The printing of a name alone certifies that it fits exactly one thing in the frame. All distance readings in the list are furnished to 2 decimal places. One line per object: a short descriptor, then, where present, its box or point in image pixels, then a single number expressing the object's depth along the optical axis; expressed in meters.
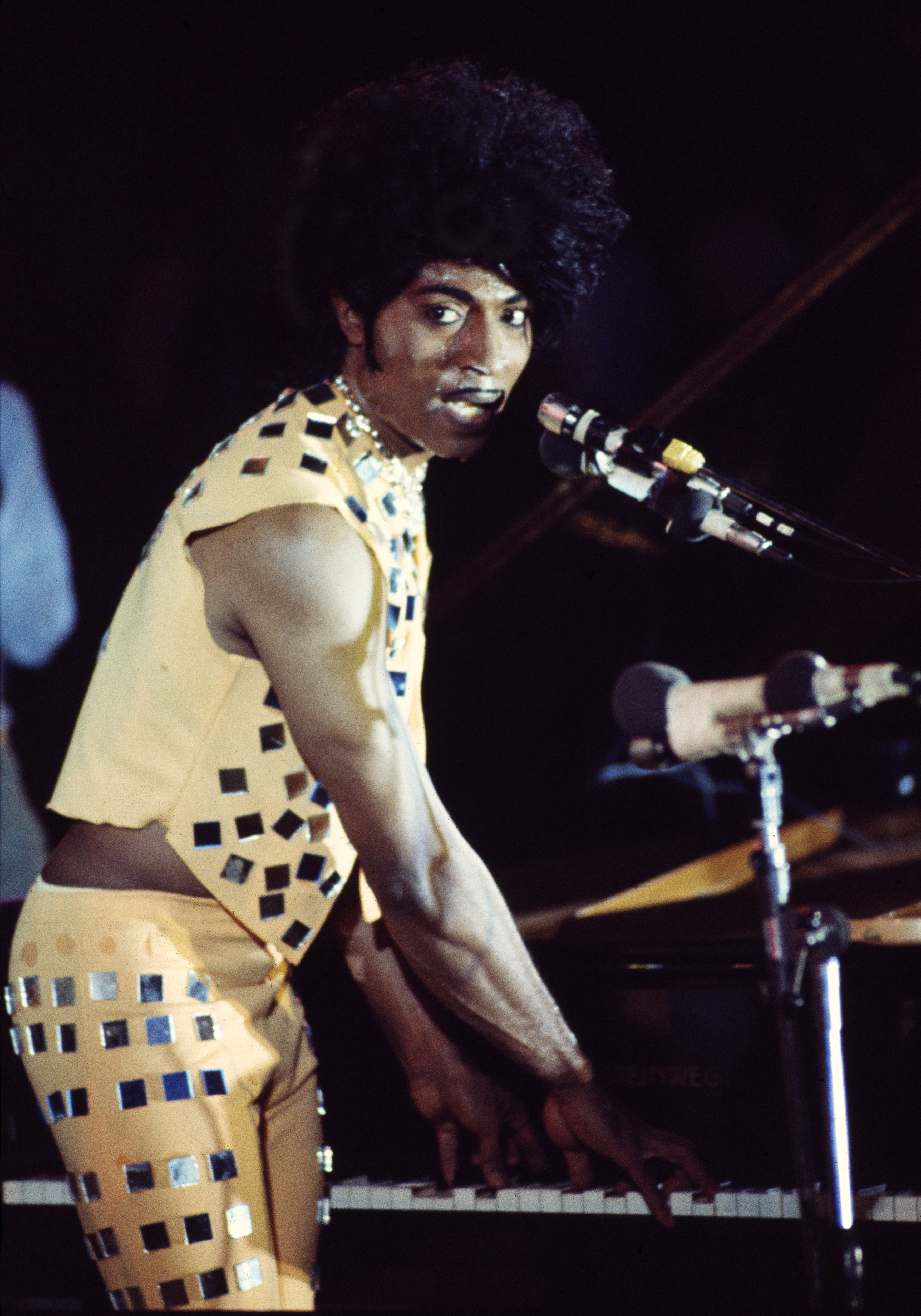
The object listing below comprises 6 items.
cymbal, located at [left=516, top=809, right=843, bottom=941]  6.67
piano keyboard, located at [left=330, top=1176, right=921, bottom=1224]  6.41
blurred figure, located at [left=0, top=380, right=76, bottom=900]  7.00
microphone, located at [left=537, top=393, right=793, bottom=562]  6.20
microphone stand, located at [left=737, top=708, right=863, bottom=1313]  6.09
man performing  6.20
